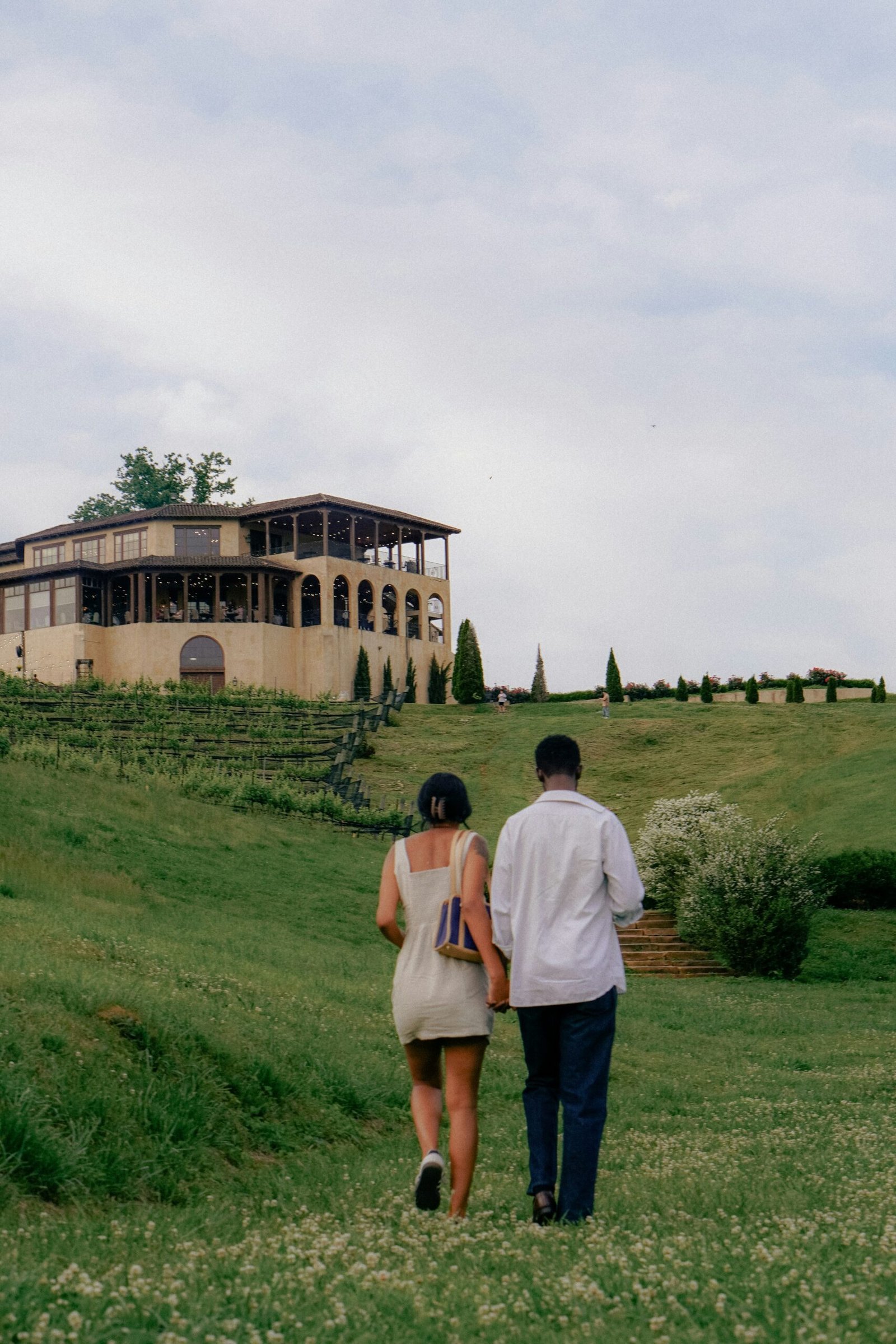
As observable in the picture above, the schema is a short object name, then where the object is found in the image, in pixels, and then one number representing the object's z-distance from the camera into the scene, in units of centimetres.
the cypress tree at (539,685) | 7150
